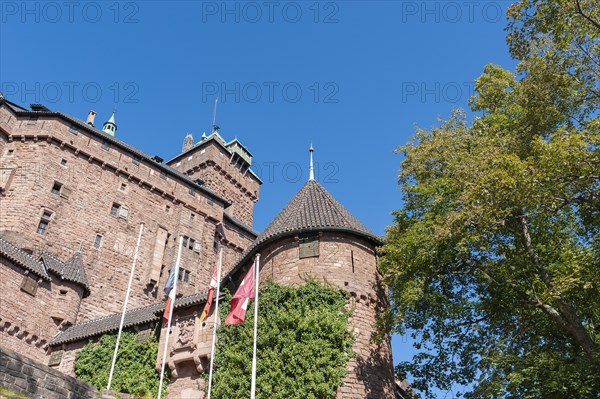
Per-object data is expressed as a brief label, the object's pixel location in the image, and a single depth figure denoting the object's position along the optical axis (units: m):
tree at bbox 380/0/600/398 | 13.49
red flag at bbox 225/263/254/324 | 15.94
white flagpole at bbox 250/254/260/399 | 12.77
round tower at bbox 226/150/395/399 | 17.00
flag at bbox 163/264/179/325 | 19.59
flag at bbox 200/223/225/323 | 18.62
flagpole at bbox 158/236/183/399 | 19.05
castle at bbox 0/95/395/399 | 18.89
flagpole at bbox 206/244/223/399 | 16.50
